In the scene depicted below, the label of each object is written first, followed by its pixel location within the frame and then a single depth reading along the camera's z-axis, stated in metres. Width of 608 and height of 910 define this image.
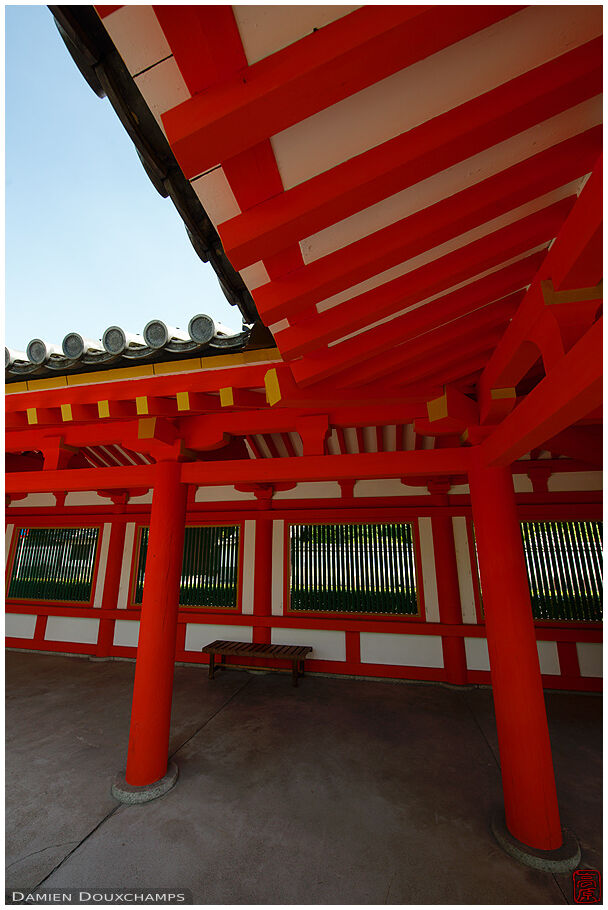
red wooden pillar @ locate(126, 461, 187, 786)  3.12
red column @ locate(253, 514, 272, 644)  5.91
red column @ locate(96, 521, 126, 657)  6.48
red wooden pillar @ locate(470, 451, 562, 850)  2.46
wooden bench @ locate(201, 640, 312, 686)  5.16
